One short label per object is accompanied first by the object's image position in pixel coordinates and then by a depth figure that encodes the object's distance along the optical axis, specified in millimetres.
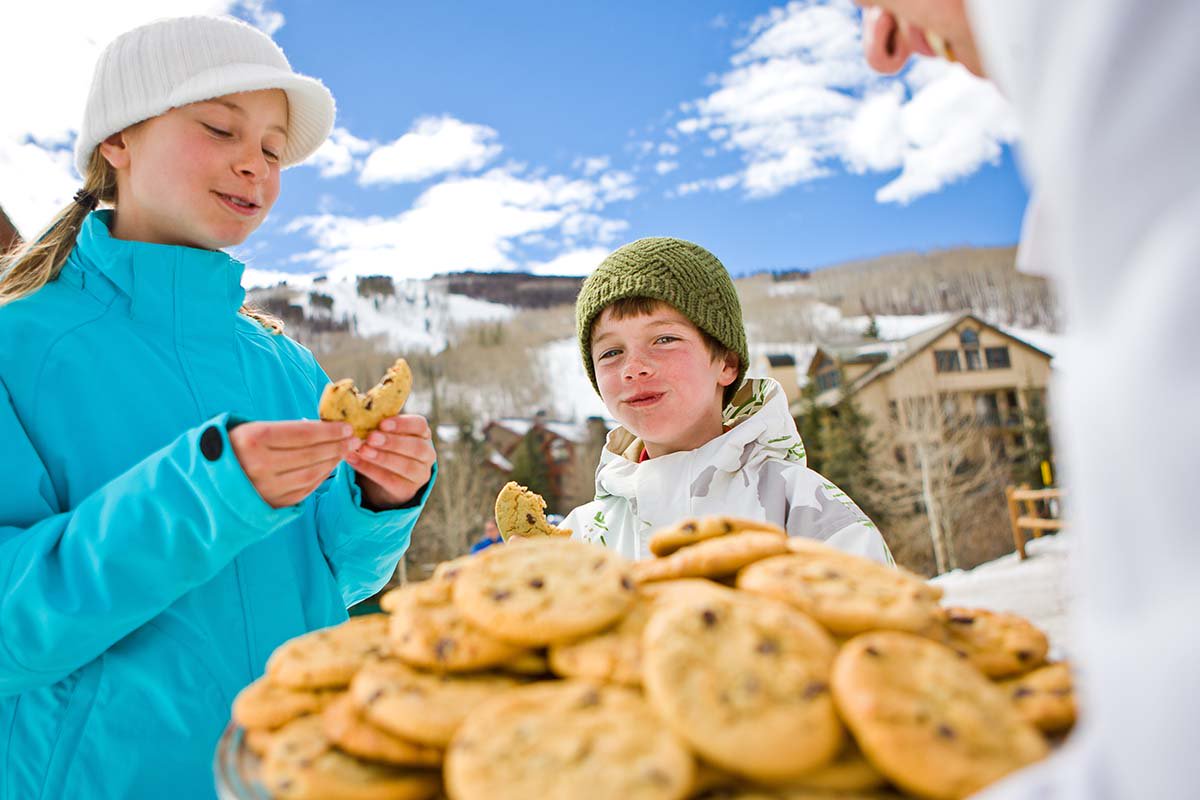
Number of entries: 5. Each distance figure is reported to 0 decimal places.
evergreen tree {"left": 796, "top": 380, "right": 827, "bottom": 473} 33812
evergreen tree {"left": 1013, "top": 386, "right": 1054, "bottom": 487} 34688
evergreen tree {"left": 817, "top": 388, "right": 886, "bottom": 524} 31891
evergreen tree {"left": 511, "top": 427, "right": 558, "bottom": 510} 33500
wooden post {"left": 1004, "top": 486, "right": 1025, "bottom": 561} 20359
